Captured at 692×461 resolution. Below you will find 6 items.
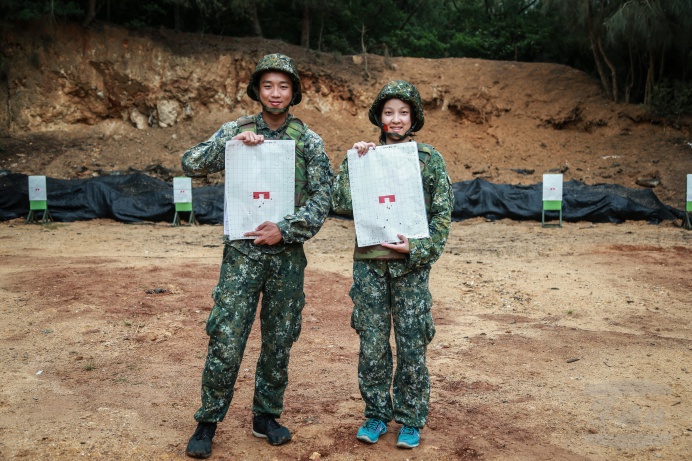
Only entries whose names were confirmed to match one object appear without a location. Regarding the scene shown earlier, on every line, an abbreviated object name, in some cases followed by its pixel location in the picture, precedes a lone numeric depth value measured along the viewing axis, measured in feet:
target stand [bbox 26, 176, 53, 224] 52.70
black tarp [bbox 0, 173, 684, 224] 53.72
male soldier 12.01
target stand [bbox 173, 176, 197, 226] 52.47
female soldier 12.31
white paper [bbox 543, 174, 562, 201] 51.67
